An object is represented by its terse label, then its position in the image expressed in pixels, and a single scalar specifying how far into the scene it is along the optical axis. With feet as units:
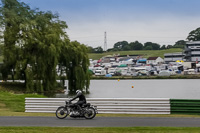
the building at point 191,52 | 539.29
